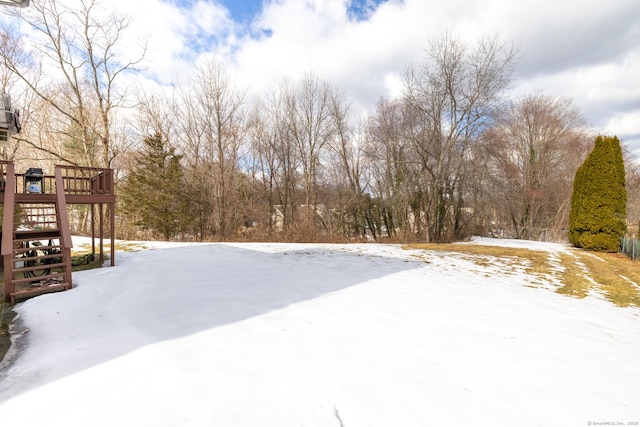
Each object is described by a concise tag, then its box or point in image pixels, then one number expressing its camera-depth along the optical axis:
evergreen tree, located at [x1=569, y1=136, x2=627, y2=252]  10.05
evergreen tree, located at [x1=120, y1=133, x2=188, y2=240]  14.60
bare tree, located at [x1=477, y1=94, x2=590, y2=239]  17.94
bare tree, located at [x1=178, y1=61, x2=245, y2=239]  15.29
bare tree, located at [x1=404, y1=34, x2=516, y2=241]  11.87
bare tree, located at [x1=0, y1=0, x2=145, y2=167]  14.57
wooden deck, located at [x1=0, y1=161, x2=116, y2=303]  4.05
